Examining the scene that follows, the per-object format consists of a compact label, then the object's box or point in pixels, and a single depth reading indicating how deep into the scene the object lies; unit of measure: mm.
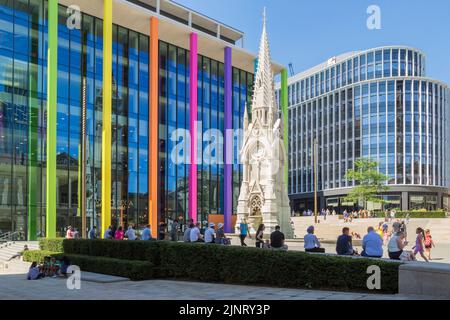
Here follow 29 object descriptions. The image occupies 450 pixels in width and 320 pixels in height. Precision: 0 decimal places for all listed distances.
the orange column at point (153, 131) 46250
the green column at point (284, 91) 62438
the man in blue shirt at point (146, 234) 23750
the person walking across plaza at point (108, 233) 27750
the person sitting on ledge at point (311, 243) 17992
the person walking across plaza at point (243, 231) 27609
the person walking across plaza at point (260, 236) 21184
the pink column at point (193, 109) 51531
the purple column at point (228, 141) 55281
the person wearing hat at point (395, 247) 16000
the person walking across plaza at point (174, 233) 28016
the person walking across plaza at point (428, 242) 24781
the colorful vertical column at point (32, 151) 39716
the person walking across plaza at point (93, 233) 29052
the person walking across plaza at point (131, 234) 26781
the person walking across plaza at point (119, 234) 28188
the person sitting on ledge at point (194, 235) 21875
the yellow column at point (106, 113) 42250
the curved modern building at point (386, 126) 98000
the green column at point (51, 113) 38844
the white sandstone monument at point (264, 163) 40062
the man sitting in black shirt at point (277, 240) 18312
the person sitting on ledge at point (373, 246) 15719
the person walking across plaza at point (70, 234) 30672
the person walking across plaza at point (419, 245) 21467
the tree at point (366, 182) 82875
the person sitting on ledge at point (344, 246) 16594
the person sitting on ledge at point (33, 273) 20078
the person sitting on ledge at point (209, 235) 22312
